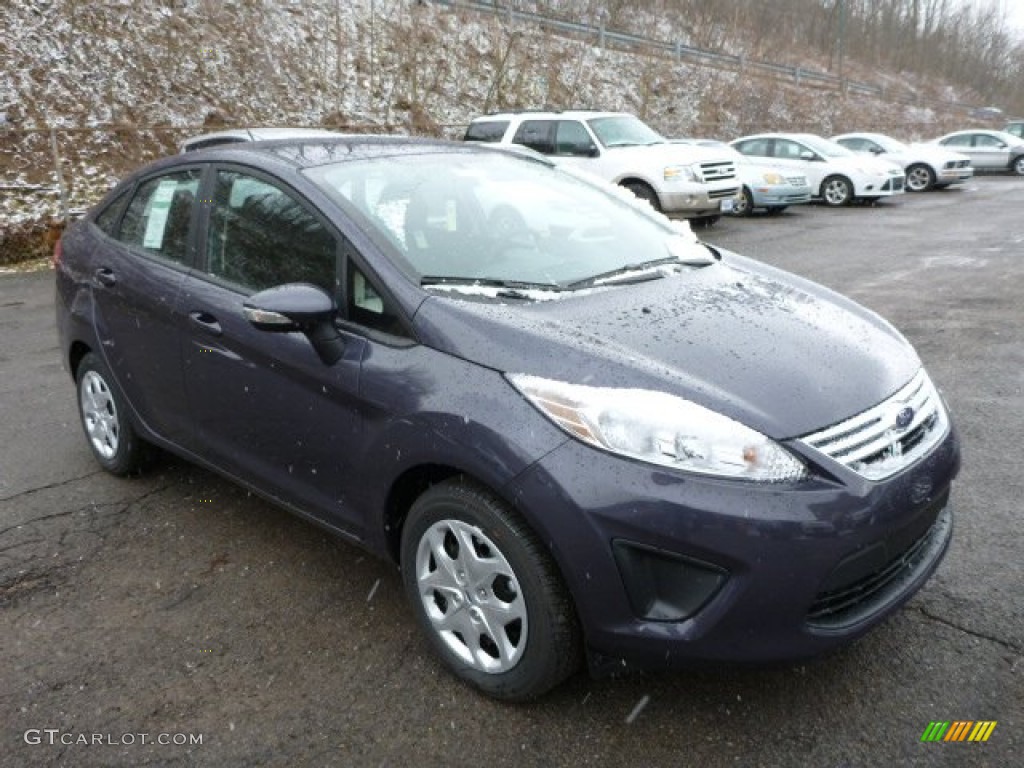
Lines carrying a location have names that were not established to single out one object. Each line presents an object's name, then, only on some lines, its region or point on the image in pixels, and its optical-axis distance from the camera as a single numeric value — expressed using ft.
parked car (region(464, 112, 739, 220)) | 43.73
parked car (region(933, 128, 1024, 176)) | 84.33
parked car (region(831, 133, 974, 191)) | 69.51
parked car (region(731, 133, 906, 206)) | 58.59
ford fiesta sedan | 7.37
